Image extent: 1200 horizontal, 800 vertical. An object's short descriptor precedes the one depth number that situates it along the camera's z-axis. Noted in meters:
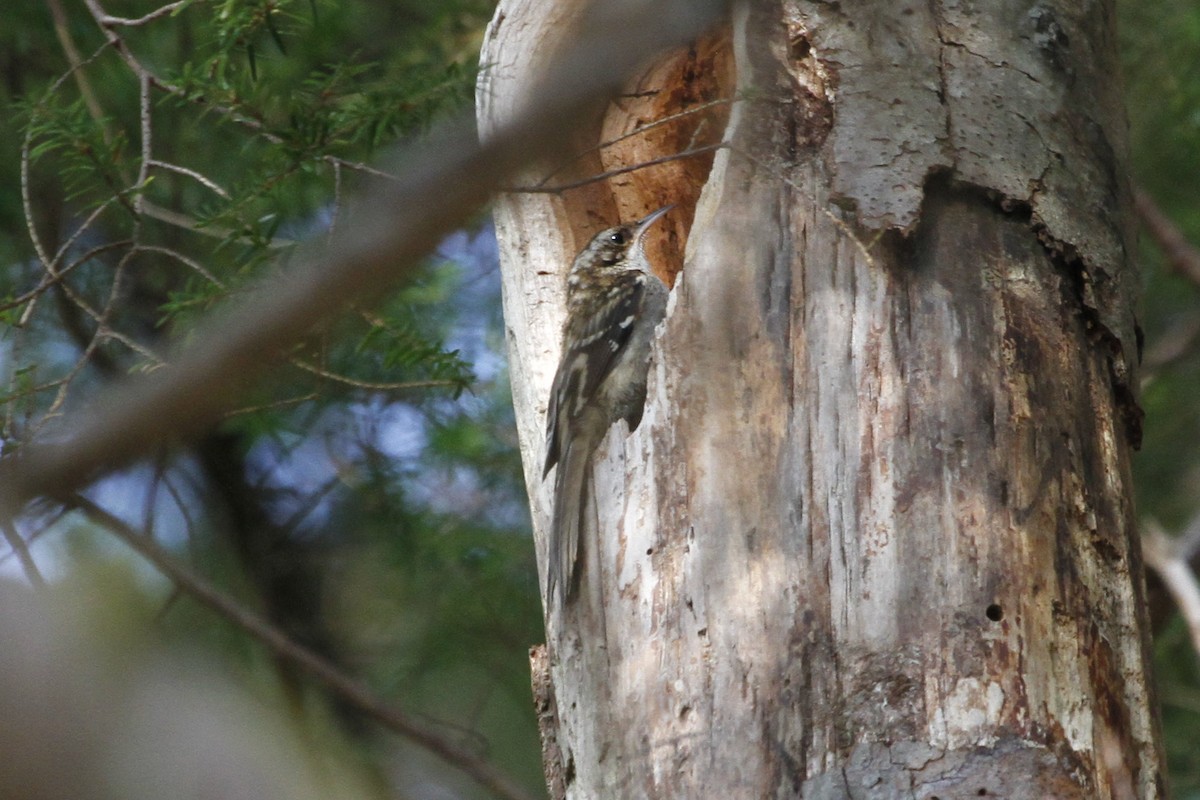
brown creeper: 7.30
